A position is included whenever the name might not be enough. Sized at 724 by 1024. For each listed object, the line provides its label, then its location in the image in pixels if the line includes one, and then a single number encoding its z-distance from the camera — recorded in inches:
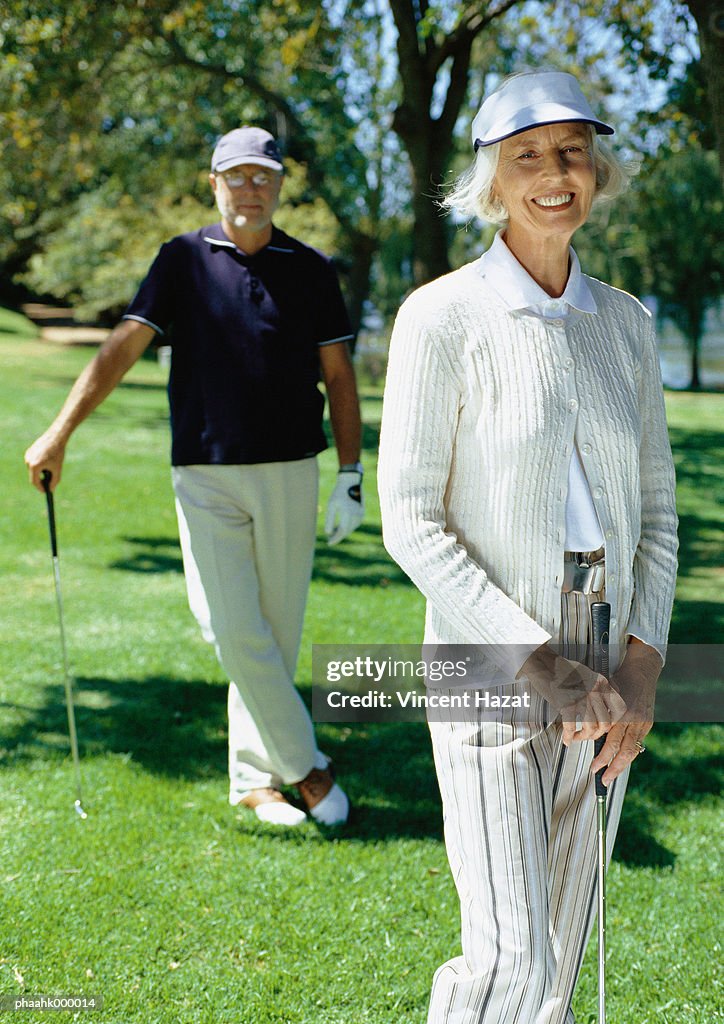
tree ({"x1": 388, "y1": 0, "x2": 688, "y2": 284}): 376.2
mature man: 151.9
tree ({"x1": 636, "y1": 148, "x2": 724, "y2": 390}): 1187.9
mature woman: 80.9
